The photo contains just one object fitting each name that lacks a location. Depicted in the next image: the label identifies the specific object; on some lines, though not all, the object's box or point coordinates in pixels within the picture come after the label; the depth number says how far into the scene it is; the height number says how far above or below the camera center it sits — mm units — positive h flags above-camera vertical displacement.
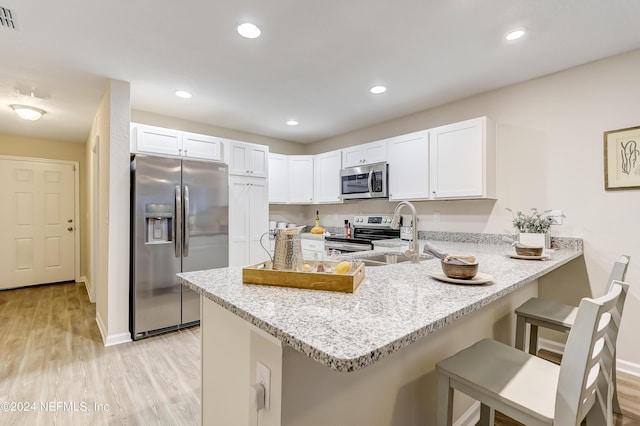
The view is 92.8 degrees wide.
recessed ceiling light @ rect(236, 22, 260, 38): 2079 +1285
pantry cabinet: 3920 -57
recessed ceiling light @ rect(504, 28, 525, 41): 2125 +1274
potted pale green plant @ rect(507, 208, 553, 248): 2531 -123
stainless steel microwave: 3828 +428
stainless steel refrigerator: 2980 -217
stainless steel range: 3840 -273
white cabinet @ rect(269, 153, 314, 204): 4887 +572
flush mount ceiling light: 3479 +1189
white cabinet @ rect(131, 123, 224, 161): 3328 +836
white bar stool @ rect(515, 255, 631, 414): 1705 -599
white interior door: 4867 -138
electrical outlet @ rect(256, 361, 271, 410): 869 -482
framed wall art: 2354 +428
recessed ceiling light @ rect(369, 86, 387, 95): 3096 +1284
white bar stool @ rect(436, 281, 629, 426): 864 -579
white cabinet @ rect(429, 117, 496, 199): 2980 +552
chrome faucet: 1823 -202
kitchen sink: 2379 -371
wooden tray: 1112 -250
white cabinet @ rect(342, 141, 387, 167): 3916 +809
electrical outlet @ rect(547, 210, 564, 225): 2730 -28
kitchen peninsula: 758 -389
